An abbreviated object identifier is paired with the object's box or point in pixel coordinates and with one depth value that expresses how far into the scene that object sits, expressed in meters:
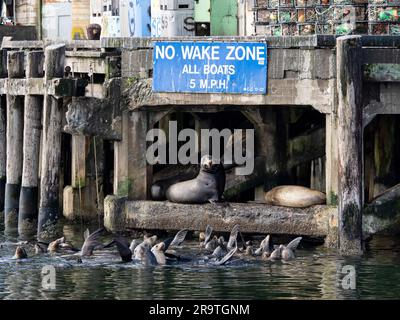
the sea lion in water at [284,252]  32.31
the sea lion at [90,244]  32.75
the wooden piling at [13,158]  37.72
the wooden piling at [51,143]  35.31
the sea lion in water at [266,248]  32.47
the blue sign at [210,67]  33.59
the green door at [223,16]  40.56
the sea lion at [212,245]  33.00
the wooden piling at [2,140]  39.81
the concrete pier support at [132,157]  34.81
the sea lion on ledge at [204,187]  34.47
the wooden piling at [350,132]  32.44
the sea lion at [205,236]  33.38
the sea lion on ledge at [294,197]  33.75
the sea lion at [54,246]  33.38
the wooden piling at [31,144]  36.34
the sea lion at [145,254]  32.03
